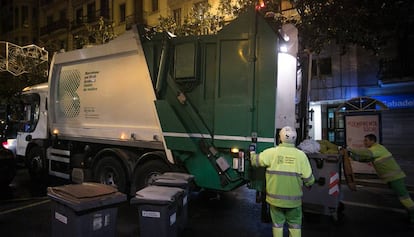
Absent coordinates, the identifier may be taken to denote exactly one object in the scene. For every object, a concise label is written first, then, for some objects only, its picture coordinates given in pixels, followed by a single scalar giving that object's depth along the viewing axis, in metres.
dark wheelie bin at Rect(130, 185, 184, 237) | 4.61
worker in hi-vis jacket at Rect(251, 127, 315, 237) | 4.32
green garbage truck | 5.77
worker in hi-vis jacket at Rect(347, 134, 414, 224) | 6.41
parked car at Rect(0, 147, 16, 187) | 8.70
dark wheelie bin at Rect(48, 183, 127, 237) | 3.98
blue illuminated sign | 16.19
